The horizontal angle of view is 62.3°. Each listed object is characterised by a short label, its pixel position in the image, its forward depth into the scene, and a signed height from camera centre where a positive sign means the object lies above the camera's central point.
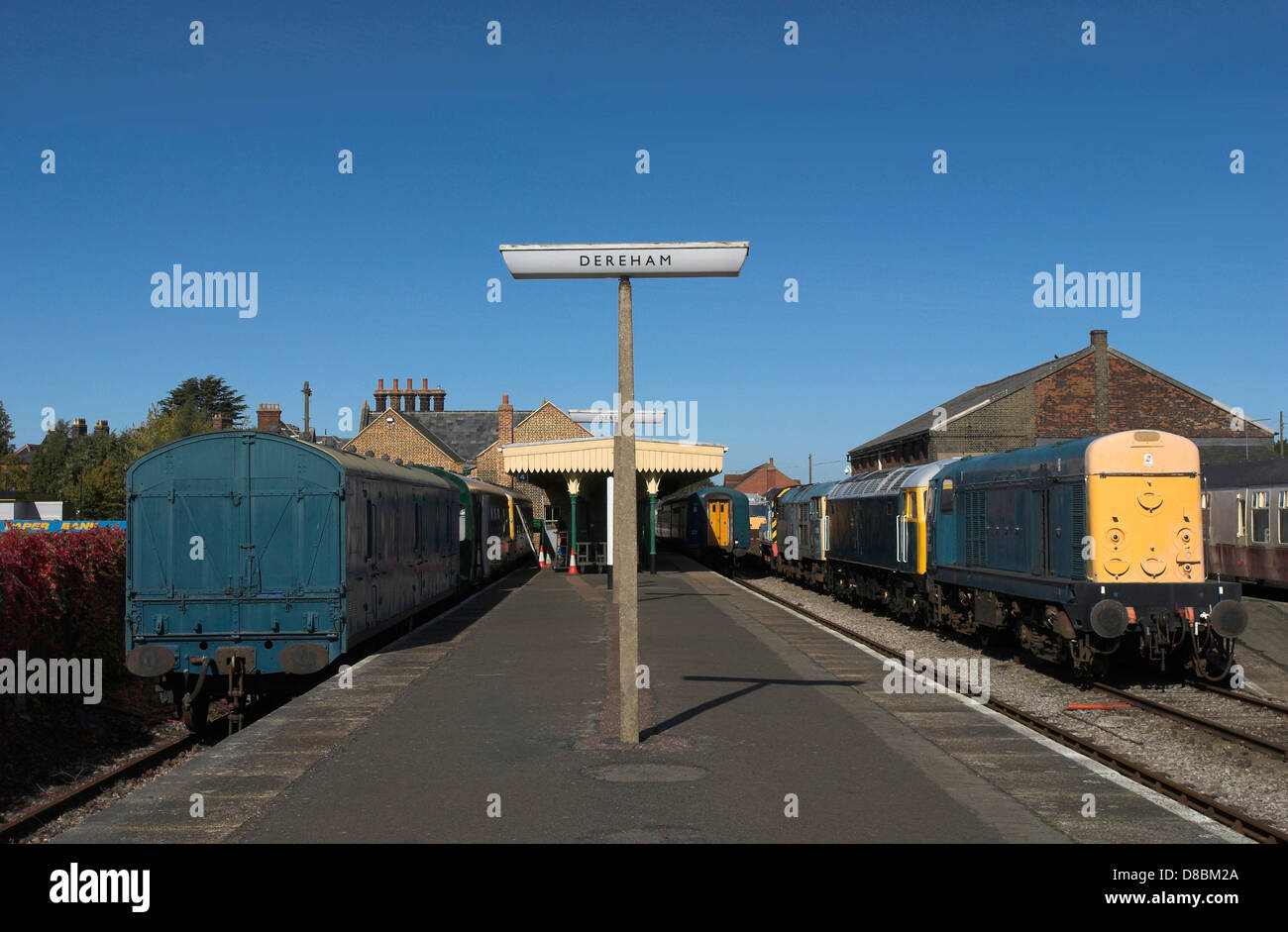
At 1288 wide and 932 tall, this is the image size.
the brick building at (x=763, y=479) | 130.12 +2.75
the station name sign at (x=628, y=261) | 9.98 +2.28
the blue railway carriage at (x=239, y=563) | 13.45 -0.69
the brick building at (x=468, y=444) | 75.00 +4.80
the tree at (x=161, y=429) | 66.44 +5.25
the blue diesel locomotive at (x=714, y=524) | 42.44 -0.94
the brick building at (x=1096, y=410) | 48.97 +4.01
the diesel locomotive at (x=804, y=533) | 31.86 -1.04
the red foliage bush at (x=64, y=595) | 13.12 -1.14
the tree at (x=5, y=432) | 90.69 +6.87
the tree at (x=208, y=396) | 95.75 +10.28
